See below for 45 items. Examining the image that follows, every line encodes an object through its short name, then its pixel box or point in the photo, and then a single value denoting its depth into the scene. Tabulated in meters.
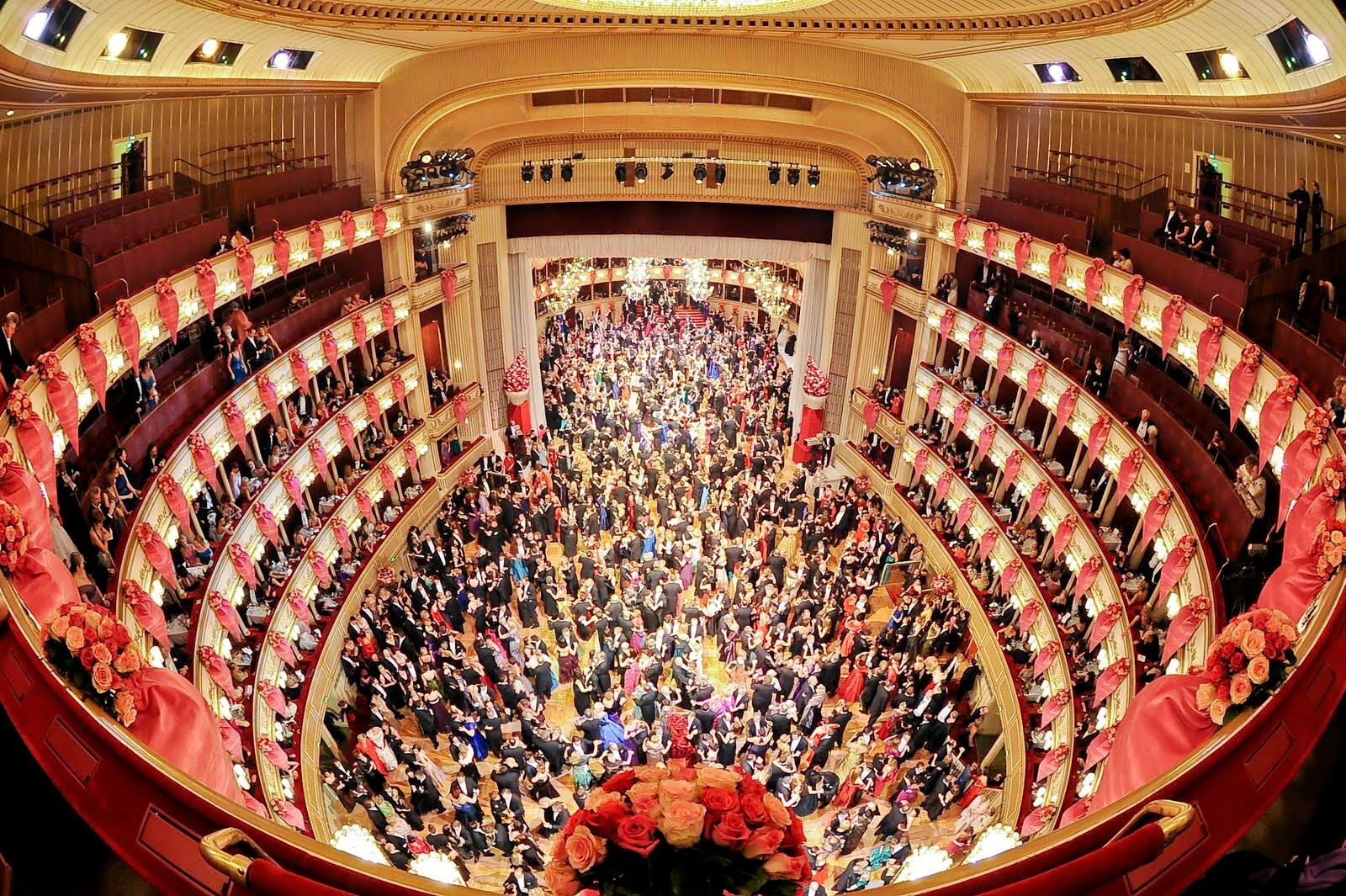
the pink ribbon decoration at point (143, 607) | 8.99
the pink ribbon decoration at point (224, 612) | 11.38
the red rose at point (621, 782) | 3.54
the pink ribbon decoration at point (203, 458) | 11.62
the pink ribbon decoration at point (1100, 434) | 12.74
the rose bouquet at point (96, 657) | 4.13
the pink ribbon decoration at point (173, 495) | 10.91
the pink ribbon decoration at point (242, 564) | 12.05
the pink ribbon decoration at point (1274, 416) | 8.37
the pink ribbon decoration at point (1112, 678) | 10.28
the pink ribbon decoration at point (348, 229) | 16.43
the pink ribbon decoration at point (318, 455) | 15.00
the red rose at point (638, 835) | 3.10
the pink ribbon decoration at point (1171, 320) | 11.34
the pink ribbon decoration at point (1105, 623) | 11.21
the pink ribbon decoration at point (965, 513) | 16.58
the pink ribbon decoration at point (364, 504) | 16.77
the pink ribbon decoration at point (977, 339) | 16.64
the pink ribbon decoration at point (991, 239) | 16.16
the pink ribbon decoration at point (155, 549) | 10.01
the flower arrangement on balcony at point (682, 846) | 3.13
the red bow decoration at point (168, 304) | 11.37
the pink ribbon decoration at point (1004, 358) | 15.80
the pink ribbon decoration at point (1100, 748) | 9.27
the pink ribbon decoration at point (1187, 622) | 8.77
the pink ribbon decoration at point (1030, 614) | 13.18
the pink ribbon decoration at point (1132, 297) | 12.38
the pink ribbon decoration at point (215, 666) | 10.37
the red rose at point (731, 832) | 3.12
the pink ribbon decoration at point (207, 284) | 12.27
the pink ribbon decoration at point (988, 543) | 15.34
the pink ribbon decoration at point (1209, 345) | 10.31
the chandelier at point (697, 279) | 27.50
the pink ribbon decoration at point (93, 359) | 9.46
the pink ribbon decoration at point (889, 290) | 19.97
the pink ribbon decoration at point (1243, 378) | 9.50
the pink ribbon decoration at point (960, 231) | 17.31
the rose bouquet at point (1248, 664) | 4.29
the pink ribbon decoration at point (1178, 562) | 9.99
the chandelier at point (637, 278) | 26.08
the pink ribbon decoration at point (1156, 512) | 10.92
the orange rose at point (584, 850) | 3.11
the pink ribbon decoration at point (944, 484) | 17.23
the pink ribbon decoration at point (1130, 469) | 11.83
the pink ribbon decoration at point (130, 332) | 10.50
